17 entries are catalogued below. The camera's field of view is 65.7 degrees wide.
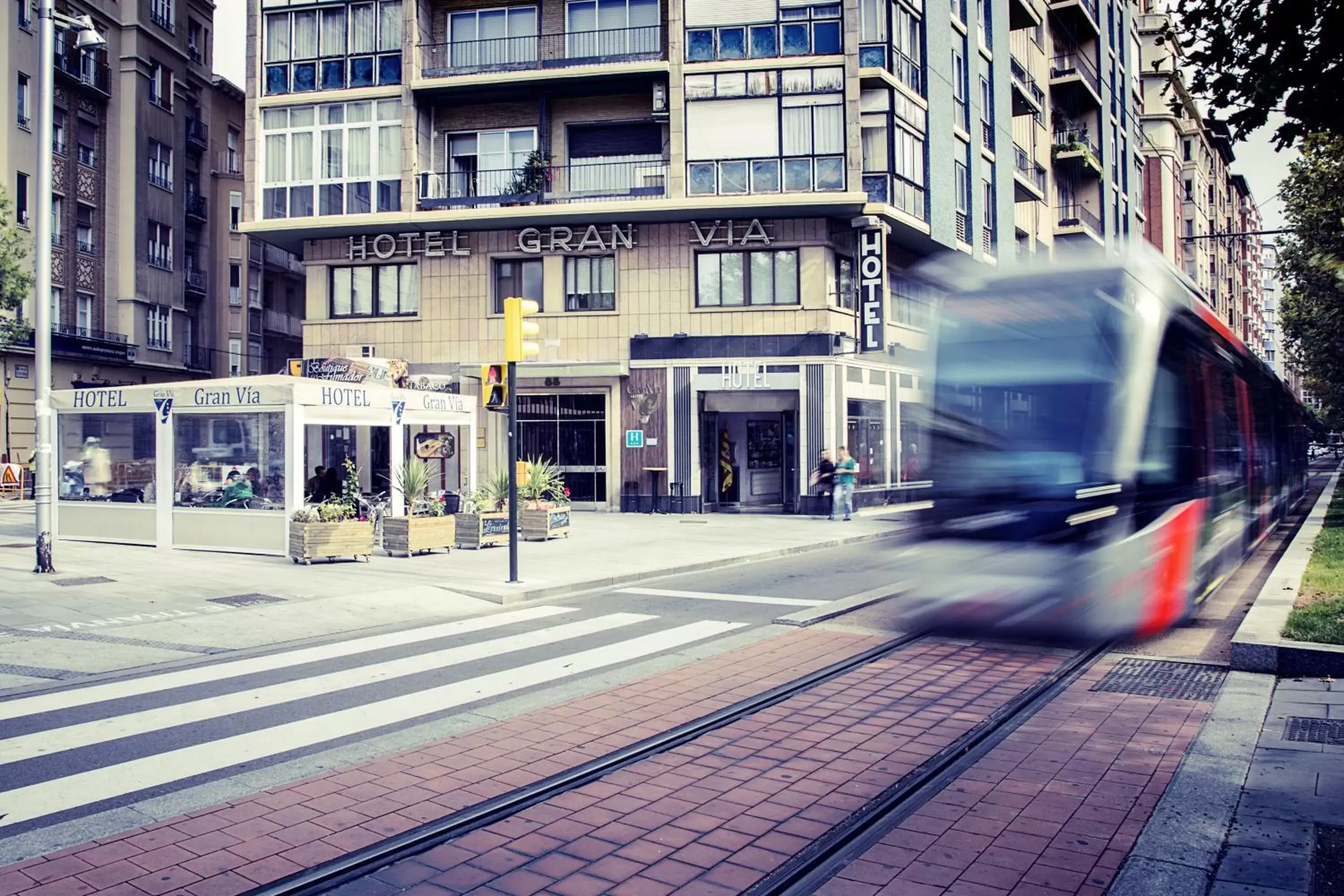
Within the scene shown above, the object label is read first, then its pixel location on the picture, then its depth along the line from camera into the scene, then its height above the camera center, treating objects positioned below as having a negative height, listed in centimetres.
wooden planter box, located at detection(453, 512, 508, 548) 1686 -106
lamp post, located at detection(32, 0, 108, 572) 1315 +221
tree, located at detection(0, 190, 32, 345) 2941 +552
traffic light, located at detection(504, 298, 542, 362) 1238 +160
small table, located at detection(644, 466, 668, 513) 2648 -40
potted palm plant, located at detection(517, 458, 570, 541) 1855 -78
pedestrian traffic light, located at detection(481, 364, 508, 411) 1267 +90
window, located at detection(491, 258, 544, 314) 2783 +493
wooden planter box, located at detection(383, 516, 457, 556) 1571 -107
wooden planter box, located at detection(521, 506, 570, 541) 1853 -109
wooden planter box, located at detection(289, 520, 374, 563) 1461 -108
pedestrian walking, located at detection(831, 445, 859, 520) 2452 -57
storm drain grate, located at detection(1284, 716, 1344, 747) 563 -153
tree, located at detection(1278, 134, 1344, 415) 1586 +385
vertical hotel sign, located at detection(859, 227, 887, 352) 2631 +430
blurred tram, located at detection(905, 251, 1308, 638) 862 -1
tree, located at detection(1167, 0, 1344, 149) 495 +201
